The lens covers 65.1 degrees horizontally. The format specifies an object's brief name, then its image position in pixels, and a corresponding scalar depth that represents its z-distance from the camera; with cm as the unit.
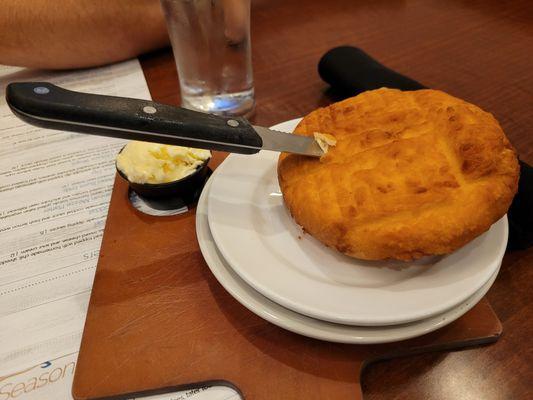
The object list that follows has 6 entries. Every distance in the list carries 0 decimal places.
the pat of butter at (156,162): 29
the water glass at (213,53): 36
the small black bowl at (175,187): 29
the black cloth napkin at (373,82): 26
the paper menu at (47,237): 24
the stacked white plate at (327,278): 21
